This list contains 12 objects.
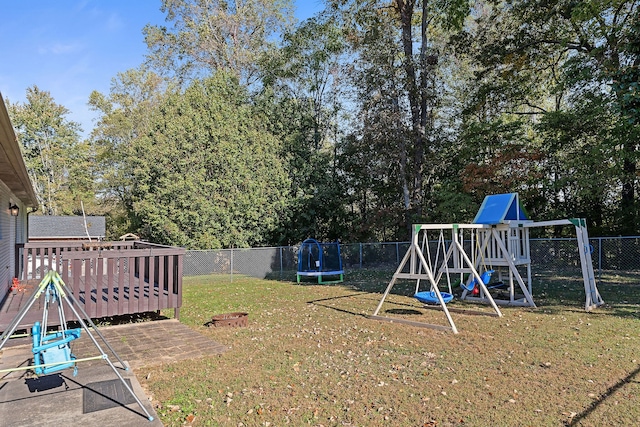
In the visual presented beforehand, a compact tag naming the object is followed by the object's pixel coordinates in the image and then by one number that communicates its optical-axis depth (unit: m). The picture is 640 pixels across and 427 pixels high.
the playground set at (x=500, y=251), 7.37
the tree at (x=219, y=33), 24.53
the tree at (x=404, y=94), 18.14
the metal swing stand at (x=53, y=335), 3.38
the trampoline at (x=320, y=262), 13.92
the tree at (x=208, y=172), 16.48
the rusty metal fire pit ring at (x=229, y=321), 7.01
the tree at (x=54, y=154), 33.59
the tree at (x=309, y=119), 19.98
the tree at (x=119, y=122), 31.44
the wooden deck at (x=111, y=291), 6.36
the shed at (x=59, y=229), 23.17
